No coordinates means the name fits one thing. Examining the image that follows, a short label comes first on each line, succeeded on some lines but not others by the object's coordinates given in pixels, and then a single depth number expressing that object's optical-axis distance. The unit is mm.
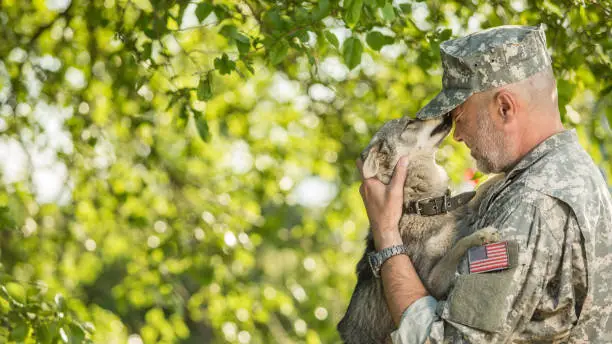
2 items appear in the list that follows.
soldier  5616
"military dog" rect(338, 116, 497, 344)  7206
